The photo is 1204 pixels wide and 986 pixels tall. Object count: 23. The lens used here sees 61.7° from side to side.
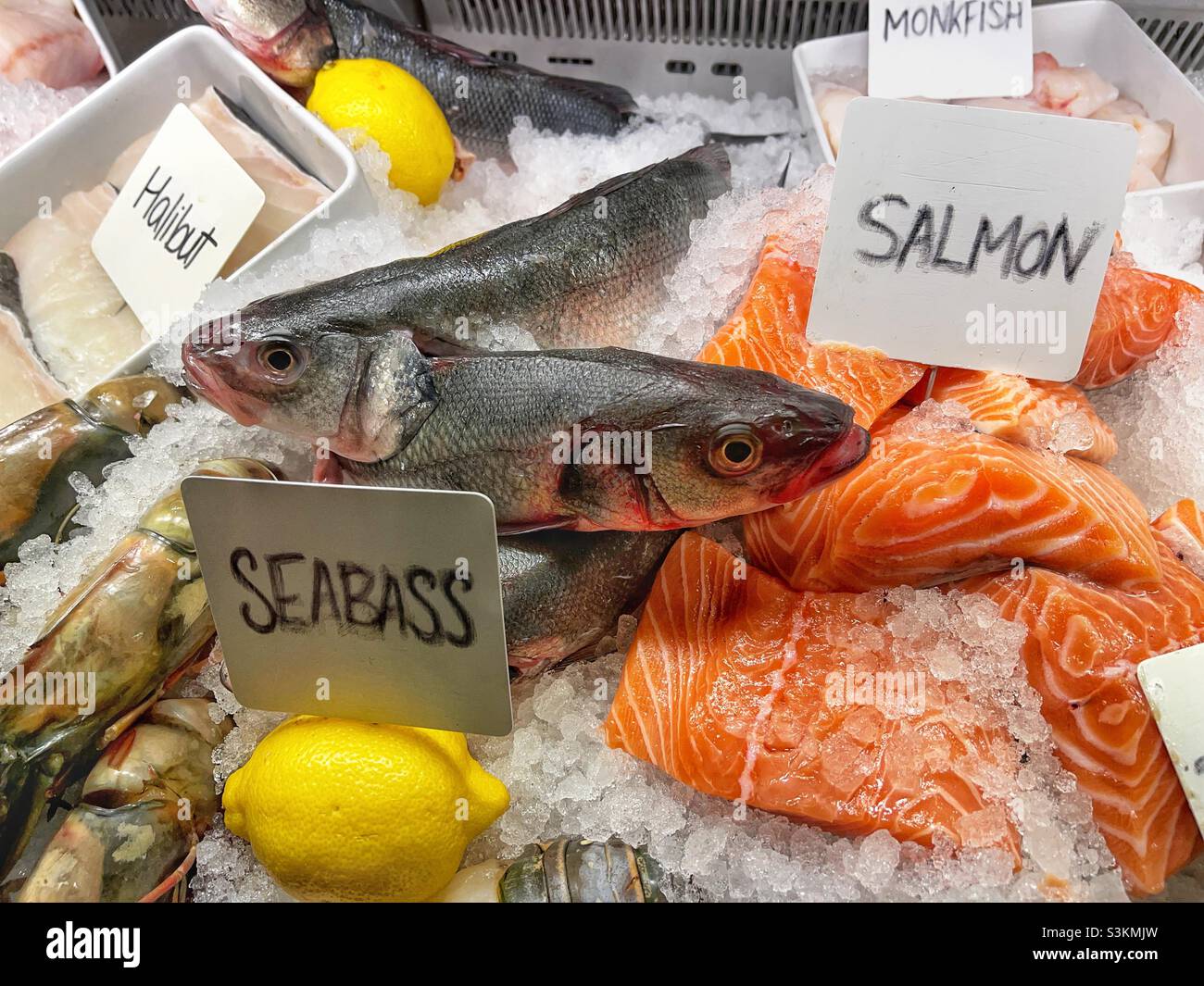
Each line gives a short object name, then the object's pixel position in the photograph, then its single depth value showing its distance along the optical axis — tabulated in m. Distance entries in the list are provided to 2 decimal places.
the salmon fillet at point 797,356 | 0.41
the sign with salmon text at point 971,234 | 0.39
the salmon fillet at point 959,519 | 0.36
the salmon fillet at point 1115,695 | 0.34
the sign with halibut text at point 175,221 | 0.50
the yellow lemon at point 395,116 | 0.55
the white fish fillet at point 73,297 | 0.52
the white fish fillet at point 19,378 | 0.49
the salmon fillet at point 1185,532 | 0.39
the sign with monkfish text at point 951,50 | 0.58
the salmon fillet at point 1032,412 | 0.39
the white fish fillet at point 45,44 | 0.60
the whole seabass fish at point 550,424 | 0.34
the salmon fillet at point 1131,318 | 0.44
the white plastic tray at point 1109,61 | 0.57
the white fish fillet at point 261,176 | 0.52
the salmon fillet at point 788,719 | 0.34
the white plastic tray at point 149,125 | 0.53
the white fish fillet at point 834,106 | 0.58
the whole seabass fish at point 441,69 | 0.59
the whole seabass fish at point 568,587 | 0.38
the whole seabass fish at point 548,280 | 0.41
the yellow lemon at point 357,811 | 0.32
